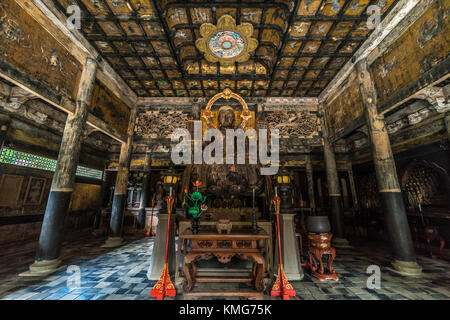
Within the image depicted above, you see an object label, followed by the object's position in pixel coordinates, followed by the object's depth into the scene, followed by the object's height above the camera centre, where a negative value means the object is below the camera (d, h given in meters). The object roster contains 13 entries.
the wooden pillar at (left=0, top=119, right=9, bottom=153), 5.43 +2.04
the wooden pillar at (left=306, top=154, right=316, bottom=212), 7.96 +0.93
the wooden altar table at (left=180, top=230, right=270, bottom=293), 2.82 -0.85
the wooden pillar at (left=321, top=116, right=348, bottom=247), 6.42 +0.15
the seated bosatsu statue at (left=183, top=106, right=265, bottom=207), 5.38 +0.63
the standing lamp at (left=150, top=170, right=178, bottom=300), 2.74 -1.50
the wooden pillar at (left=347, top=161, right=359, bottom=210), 8.63 +0.77
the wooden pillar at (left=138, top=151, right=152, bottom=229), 8.69 +0.32
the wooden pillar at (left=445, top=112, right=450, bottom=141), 4.86 +2.27
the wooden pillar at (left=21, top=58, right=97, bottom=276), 3.97 +0.19
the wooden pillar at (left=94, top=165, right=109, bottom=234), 8.52 -0.16
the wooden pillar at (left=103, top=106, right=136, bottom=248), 6.39 +0.18
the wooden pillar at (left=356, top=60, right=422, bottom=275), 3.96 +0.41
